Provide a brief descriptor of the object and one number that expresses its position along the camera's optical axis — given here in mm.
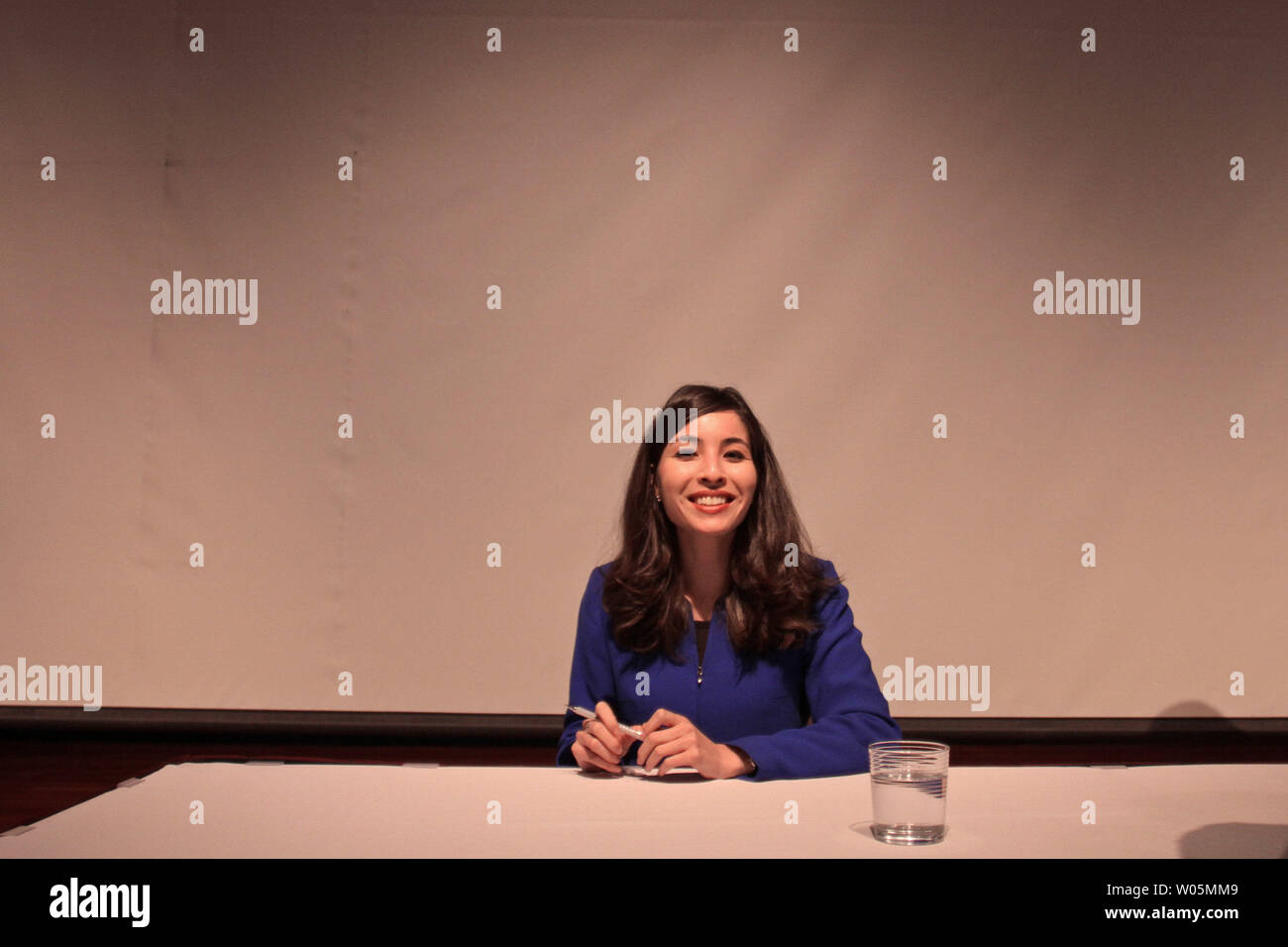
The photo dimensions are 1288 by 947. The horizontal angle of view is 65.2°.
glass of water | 968
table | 929
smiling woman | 1642
